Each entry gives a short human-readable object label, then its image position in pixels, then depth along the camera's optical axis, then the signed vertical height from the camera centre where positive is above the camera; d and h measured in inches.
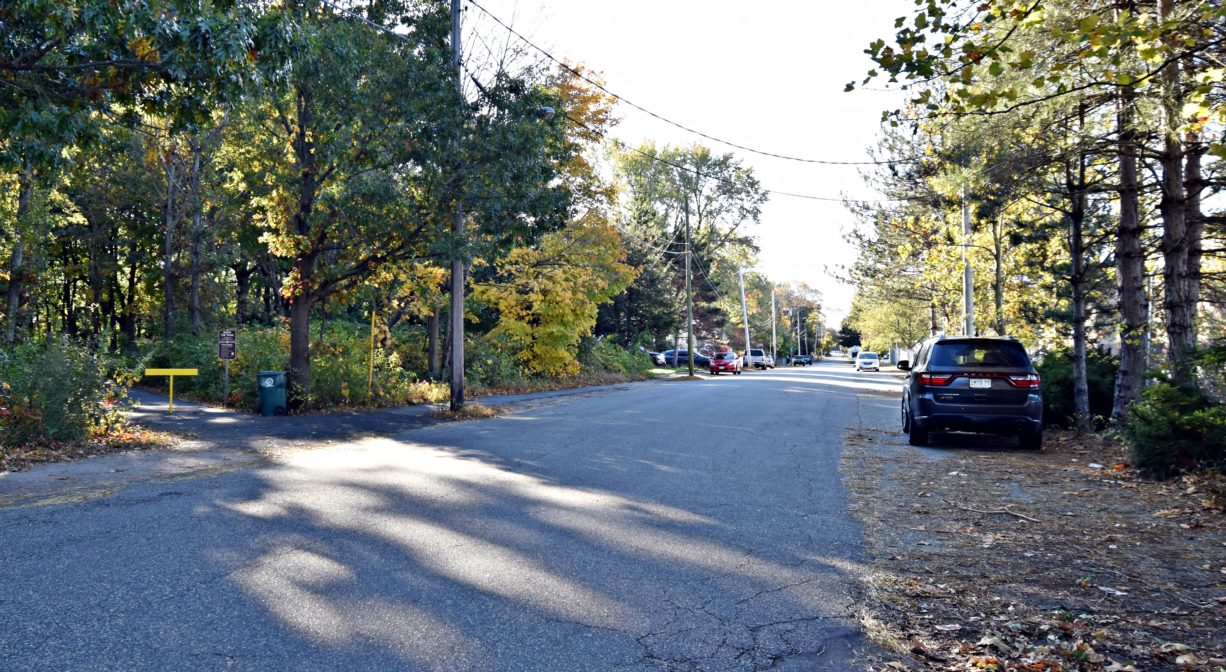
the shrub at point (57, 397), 406.6 -22.3
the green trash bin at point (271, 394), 633.6 -32.8
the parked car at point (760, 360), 2647.6 -39.0
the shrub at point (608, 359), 1397.6 -16.2
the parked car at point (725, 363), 2020.2 -35.6
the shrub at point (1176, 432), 321.7 -37.2
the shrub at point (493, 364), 1027.3 -17.6
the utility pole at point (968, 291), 918.4 +68.8
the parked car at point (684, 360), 2253.9 -30.4
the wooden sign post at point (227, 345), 662.7 +7.8
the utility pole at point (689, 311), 1769.3 +87.9
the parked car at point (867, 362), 2395.4 -43.6
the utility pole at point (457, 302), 647.1 +43.9
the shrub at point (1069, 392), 562.6 -33.4
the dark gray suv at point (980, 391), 456.1 -26.1
